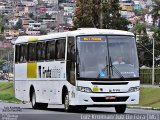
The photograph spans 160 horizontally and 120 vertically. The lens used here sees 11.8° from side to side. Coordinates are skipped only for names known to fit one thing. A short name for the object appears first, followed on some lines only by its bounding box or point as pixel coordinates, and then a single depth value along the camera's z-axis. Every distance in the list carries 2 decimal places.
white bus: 29.31
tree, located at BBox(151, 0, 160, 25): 133.62
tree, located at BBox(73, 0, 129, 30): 77.36
